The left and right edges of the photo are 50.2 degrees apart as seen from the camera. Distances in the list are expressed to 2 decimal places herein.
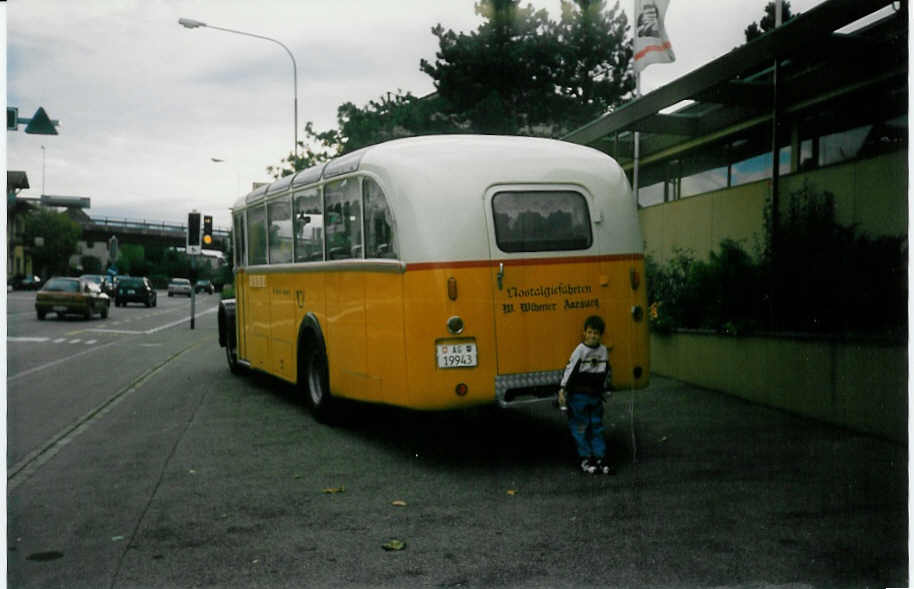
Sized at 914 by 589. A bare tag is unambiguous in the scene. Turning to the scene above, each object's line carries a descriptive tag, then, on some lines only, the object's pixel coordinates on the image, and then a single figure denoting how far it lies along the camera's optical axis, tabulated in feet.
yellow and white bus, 25.29
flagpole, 34.47
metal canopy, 27.99
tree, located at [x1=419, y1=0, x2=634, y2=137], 38.06
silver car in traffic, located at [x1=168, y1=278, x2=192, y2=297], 231.71
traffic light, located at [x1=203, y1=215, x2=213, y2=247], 87.61
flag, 33.76
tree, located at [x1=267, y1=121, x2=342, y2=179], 99.96
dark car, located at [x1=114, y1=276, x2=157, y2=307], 151.43
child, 24.67
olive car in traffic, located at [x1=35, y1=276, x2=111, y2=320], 98.89
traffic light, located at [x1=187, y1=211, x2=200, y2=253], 85.76
